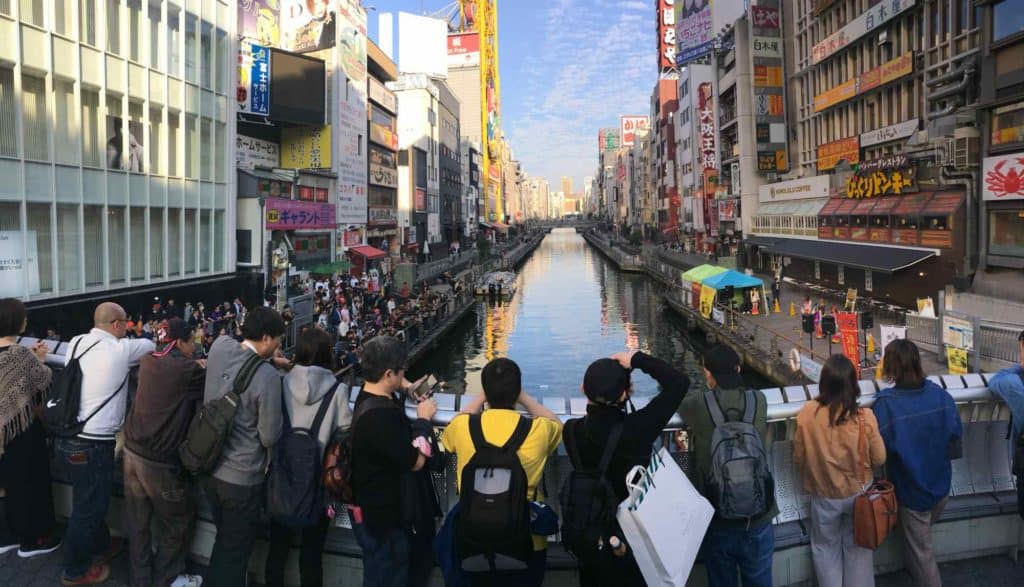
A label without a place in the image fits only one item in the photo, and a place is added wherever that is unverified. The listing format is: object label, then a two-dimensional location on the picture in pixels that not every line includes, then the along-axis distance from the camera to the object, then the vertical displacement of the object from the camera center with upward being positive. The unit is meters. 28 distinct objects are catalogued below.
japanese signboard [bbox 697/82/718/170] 65.12 +12.15
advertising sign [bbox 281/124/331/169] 40.31 +7.12
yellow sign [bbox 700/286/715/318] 34.71 -1.95
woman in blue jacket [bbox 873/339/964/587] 4.07 -1.10
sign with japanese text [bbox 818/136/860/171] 38.56 +6.43
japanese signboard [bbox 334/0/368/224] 43.12 +10.13
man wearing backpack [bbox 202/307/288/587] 4.00 -1.08
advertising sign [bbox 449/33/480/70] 139.00 +44.41
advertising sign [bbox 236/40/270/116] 32.16 +9.08
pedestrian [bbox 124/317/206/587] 4.23 -1.23
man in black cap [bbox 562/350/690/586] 3.46 -0.84
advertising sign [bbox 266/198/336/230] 33.50 +2.87
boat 53.72 -1.64
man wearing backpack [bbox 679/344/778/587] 3.73 -1.18
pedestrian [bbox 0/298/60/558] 4.63 -1.26
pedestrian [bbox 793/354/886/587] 3.88 -1.19
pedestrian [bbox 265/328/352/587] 4.01 -0.84
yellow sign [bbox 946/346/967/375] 16.05 -2.41
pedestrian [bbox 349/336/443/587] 3.60 -1.10
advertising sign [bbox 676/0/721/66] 68.00 +23.68
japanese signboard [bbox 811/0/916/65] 33.03 +12.55
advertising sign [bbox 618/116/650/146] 190.44 +39.44
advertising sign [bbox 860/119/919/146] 32.62 +6.48
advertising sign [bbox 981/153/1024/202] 23.62 +2.91
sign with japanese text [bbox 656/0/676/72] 99.00 +34.24
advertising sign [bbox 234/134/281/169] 35.69 +6.38
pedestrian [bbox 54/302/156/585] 4.54 -1.10
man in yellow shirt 3.46 -0.87
